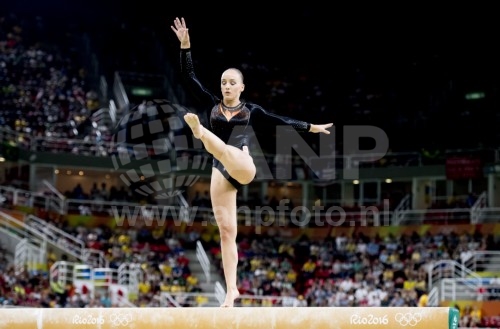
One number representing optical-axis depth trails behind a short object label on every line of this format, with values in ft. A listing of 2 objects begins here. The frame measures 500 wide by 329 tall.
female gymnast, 58.85
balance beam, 50.08
